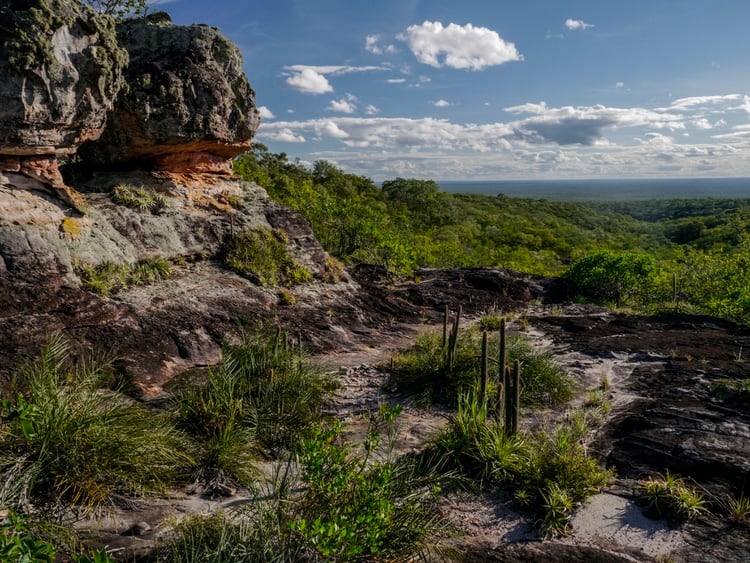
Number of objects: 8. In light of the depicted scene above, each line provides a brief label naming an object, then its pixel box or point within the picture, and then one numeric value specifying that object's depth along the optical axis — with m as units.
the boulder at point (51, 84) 8.92
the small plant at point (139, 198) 12.13
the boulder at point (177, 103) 12.27
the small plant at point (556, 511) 5.47
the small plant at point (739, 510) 5.56
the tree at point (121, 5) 13.16
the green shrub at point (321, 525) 4.09
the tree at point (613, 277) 20.86
